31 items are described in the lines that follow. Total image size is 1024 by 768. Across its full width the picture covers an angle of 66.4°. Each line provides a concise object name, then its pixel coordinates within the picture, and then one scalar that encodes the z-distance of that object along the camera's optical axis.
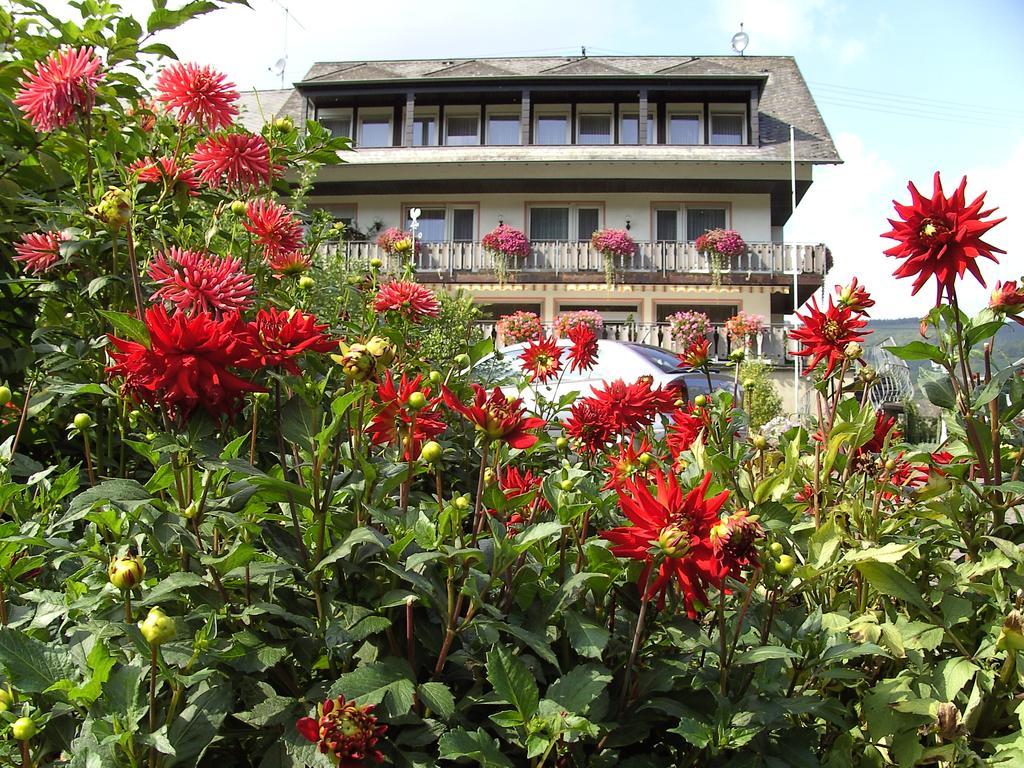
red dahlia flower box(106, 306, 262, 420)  0.93
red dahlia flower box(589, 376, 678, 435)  1.57
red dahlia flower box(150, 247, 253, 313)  1.19
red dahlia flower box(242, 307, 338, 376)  1.03
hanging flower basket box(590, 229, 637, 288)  17.55
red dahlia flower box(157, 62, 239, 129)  1.67
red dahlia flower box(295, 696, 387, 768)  0.77
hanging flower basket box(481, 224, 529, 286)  17.62
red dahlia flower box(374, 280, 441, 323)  1.86
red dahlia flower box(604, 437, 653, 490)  1.32
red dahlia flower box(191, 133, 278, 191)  1.66
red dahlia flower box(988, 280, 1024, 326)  1.29
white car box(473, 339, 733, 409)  7.82
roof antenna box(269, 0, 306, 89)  22.03
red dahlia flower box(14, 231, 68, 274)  1.59
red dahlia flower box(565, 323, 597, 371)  2.44
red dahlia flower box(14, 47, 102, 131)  1.52
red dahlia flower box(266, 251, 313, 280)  1.67
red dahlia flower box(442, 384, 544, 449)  1.06
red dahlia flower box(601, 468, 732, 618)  0.90
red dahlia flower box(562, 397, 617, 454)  1.57
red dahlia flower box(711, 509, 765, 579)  0.88
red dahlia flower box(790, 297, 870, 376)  1.53
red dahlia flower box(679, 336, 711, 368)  2.02
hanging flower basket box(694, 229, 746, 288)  17.23
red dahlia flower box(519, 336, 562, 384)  2.14
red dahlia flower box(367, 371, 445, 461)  1.10
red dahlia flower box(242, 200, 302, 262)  1.65
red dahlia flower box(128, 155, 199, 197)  1.67
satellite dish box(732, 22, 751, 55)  21.98
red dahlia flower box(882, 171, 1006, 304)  1.24
